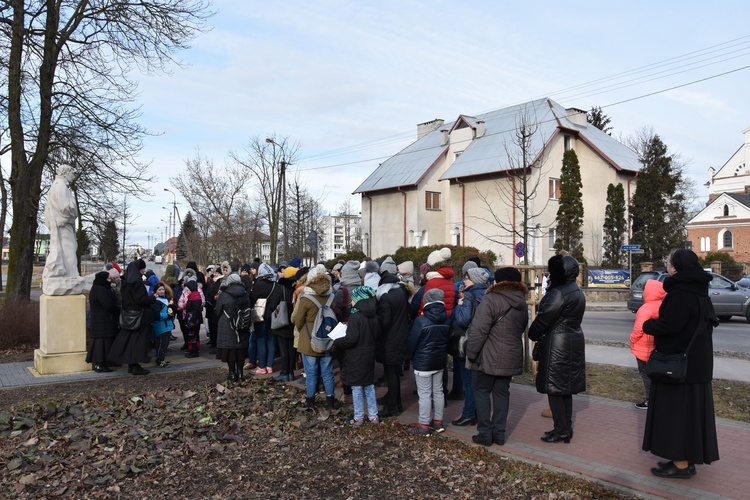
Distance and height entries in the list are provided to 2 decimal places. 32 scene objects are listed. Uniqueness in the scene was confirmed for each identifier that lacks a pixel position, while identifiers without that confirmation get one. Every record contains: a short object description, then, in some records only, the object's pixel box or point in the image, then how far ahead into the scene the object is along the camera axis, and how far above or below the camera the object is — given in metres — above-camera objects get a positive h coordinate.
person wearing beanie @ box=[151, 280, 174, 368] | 10.44 -1.00
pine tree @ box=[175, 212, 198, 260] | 50.03 +2.91
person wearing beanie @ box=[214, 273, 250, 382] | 8.73 -0.90
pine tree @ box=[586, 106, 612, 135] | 58.44 +14.73
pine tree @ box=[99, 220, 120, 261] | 22.06 +1.53
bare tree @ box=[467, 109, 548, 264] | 35.19 +4.58
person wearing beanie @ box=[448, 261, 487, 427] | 6.88 -0.60
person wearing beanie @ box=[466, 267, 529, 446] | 5.88 -0.80
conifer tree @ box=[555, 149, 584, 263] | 35.31 +3.67
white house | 36.56 +5.76
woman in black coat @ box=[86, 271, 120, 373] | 9.56 -0.80
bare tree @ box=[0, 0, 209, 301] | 14.27 +4.55
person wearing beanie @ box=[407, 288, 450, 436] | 6.41 -0.99
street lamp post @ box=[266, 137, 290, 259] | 34.16 +5.31
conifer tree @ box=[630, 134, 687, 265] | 37.56 +3.76
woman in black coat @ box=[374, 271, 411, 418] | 6.94 -0.68
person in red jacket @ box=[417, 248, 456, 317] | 7.27 -0.12
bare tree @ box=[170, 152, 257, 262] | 40.59 +3.88
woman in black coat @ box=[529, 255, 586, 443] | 5.82 -0.66
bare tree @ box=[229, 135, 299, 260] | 36.31 +4.98
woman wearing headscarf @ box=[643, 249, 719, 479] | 4.98 -0.95
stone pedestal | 9.90 -1.13
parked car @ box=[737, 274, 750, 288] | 21.59 -0.62
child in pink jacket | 6.93 -0.67
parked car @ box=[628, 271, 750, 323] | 19.19 -1.06
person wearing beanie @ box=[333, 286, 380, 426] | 6.72 -0.93
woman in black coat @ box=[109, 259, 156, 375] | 9.46 -0.95
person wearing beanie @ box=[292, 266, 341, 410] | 7.50 -0.86
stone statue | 10.09 +0.46
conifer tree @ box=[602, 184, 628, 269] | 36.69 +2.45
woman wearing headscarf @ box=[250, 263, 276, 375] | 9.73 -0.96
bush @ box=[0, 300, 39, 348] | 12.30 -1.17
